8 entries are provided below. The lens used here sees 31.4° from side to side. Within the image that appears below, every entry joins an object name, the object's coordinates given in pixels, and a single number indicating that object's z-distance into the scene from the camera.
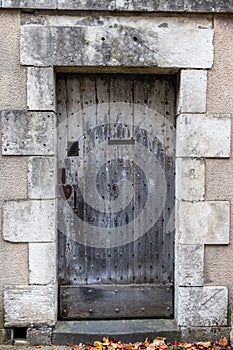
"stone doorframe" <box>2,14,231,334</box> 3.53
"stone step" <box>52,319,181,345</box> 3.65
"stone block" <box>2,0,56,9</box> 3.46
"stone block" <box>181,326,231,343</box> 3.71
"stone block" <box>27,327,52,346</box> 3.65
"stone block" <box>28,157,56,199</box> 3.57
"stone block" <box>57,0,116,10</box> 3.48
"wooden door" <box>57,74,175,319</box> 3.83
